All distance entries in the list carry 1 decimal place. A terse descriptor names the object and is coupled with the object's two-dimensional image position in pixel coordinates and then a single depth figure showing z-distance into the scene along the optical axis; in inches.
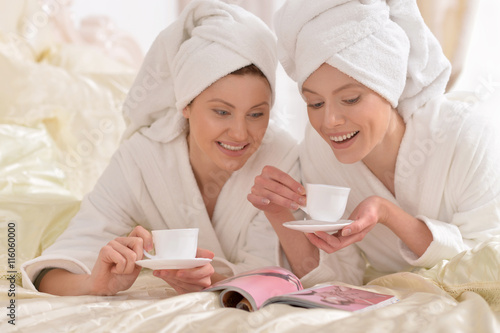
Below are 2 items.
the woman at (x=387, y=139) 89.5
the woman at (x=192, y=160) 90.4
